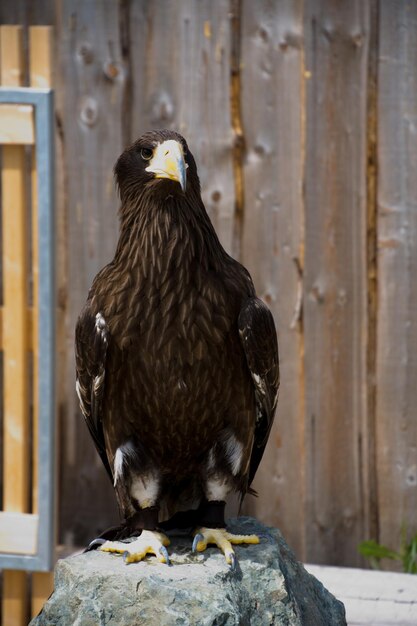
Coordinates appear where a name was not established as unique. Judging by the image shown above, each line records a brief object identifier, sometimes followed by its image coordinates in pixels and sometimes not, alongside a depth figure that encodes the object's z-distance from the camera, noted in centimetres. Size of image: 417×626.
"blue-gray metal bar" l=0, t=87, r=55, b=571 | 788
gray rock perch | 571
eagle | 603
